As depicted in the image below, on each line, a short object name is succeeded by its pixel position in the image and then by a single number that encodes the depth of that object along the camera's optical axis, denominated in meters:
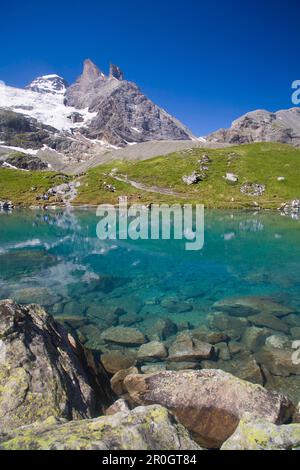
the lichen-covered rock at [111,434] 6.62
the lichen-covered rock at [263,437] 7.63
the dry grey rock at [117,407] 12.14
